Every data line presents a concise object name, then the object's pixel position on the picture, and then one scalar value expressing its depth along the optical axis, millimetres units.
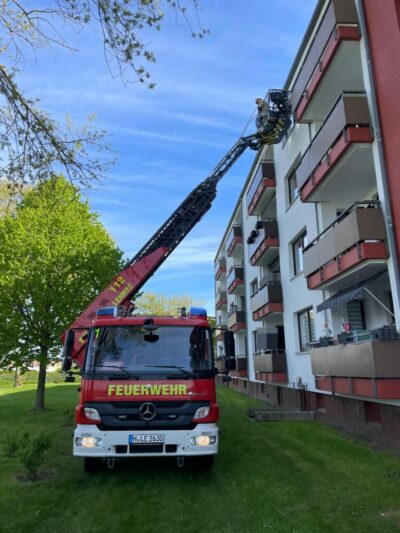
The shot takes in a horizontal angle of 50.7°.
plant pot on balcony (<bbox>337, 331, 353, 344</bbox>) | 10035
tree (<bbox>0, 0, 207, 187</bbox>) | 5296
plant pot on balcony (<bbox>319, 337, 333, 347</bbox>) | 11672
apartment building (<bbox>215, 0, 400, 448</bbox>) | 9047
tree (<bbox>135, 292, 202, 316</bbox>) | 66938
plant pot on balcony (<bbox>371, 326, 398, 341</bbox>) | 8427
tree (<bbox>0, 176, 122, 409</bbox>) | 18141
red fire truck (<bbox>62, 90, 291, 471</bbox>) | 6898
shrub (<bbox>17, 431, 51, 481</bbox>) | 7363
